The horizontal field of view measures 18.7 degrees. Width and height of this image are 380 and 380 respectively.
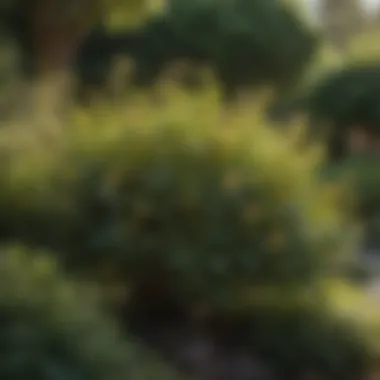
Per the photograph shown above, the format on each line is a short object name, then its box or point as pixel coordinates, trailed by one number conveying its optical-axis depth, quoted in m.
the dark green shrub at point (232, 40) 17.56
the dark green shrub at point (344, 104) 17.67
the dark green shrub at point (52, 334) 5.41
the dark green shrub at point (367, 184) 14.45
